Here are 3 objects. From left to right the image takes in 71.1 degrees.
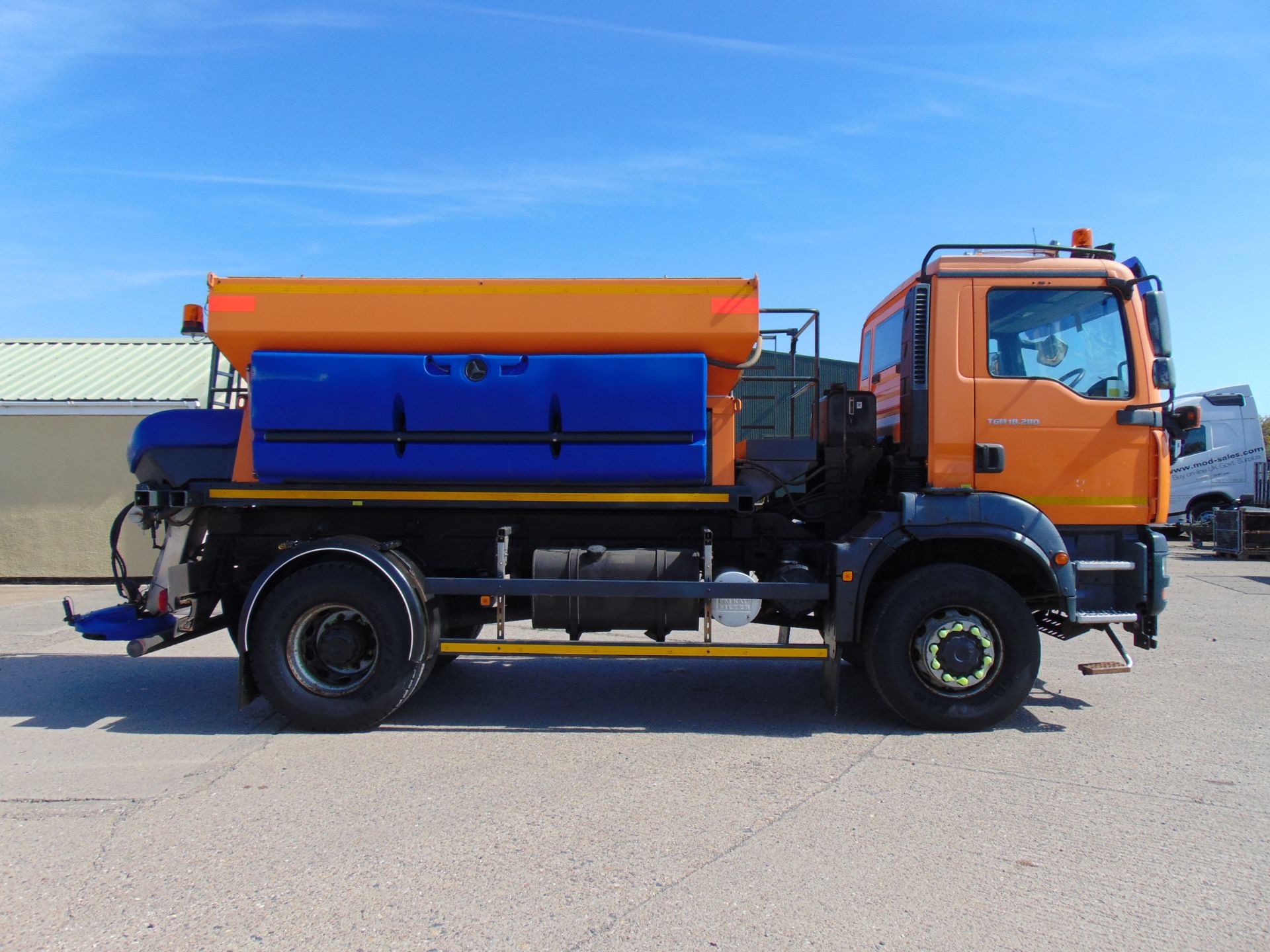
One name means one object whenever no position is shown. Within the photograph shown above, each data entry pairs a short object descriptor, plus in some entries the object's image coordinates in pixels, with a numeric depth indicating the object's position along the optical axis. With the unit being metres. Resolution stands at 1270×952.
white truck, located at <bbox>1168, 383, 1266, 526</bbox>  20.08
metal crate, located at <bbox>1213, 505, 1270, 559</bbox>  17.39
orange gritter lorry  5.53
